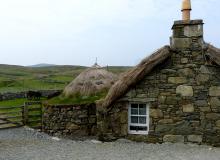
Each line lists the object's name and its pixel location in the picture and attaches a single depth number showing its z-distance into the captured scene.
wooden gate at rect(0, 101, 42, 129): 13.02
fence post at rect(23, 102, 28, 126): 13.34
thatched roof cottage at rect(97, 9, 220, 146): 9.11
